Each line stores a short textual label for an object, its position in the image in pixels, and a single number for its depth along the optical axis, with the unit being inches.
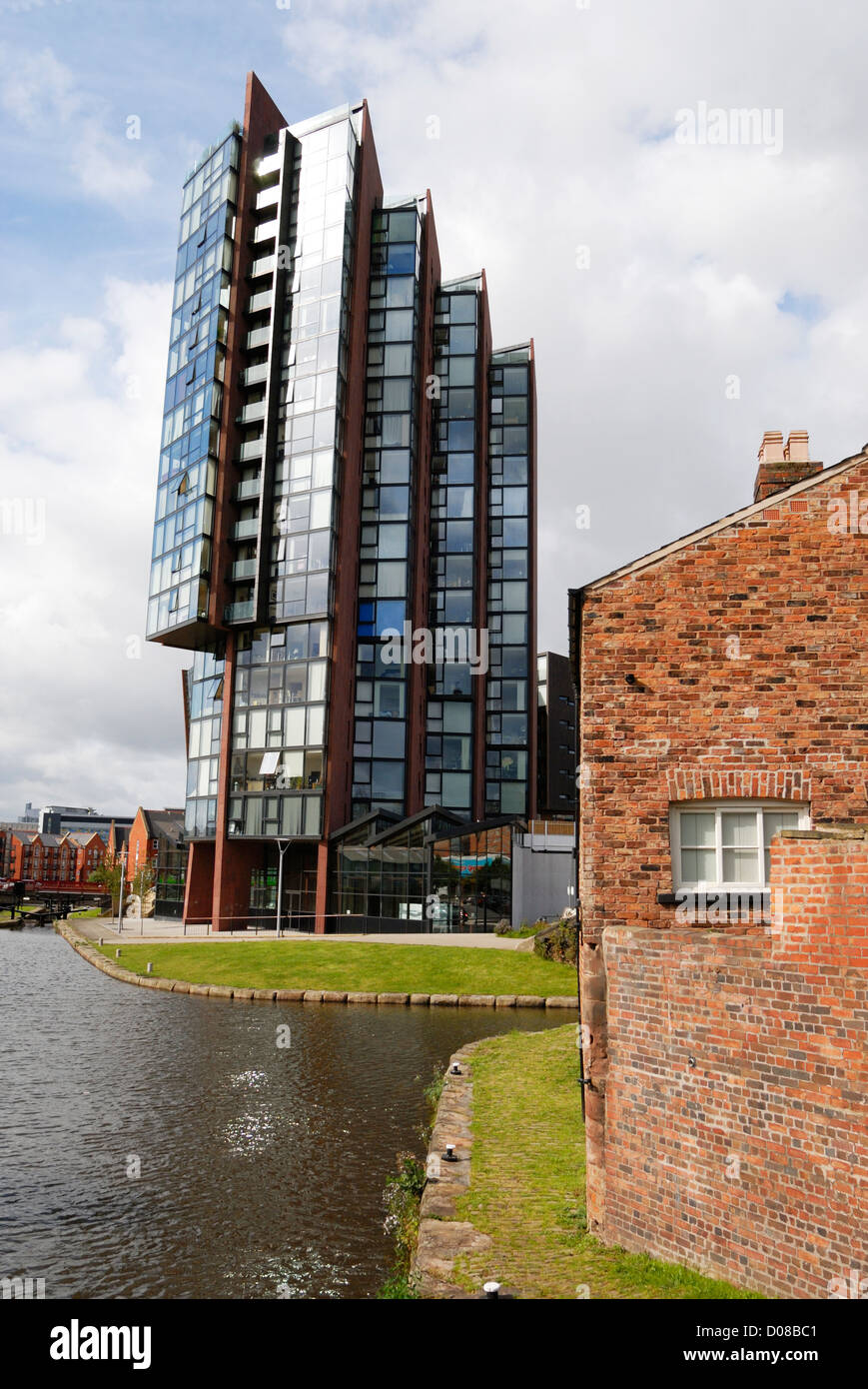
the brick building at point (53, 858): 5457.7
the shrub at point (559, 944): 1336.1
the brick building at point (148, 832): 3501.5
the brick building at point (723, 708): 382.6
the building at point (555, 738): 3373.5
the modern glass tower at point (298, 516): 2159.2
